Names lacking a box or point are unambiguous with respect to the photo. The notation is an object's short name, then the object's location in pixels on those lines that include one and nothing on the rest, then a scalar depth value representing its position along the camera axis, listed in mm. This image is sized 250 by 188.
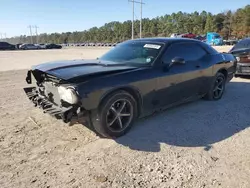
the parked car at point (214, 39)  35838
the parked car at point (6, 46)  35533
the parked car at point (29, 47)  39303
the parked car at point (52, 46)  42644
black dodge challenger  2545
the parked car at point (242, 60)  5983
